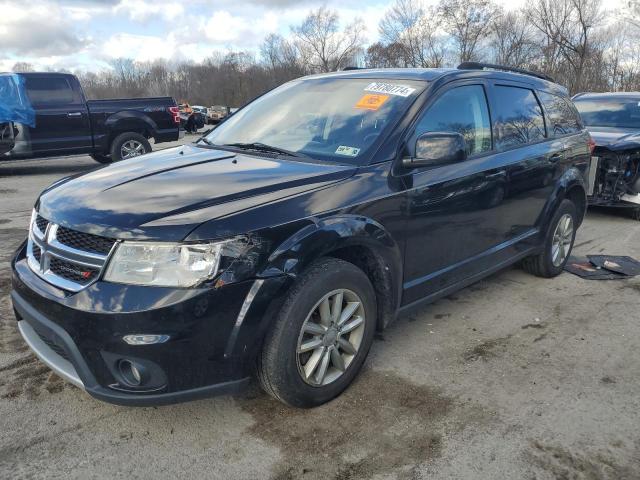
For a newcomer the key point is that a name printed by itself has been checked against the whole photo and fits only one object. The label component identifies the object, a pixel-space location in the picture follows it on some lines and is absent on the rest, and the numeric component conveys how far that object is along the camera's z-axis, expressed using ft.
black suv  7.46
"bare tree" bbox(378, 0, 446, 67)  131.54
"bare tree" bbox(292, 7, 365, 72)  195.72
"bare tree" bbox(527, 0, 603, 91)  103.14
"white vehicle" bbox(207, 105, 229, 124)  146.47
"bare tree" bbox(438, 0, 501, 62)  123.34
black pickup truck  34.73
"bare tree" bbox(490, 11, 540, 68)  111.65
